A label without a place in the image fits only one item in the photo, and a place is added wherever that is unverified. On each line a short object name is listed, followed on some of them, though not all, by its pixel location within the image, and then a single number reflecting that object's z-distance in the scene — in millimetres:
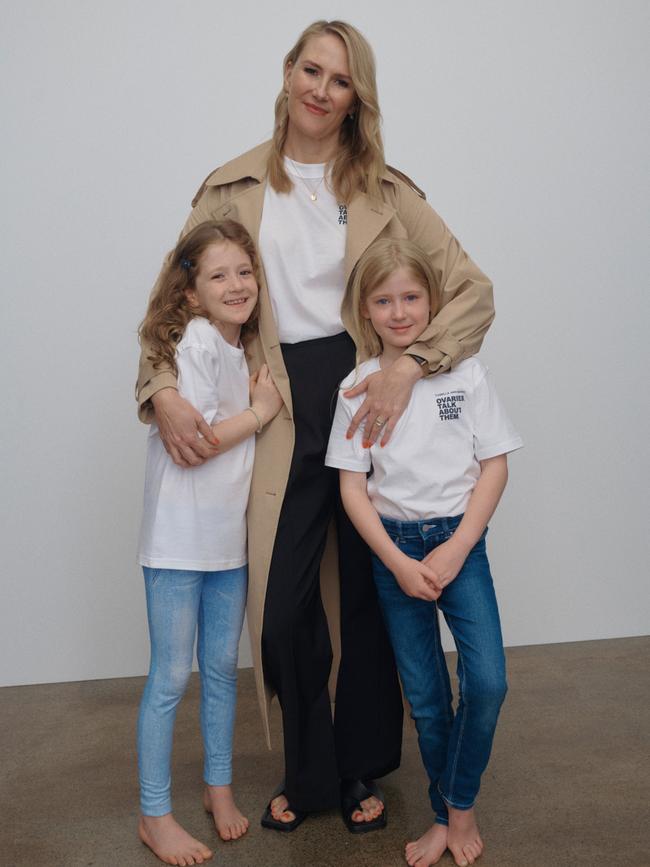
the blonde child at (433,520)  1938
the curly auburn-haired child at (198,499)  2029
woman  2102
